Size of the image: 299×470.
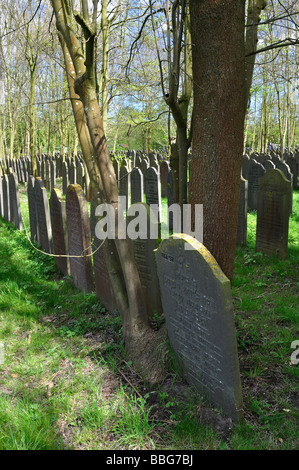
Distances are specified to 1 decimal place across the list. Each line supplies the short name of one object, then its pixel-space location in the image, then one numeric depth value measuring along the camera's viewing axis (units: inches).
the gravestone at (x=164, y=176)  477.9
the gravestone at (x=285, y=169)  345.1
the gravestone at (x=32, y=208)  275.2
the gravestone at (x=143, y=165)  515.5
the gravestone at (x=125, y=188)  371.7
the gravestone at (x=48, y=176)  585.6
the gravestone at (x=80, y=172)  507.5
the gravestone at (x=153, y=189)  315.9
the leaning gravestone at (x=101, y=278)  162.6
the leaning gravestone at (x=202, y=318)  87.2
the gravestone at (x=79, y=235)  180.9
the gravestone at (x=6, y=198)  362.6
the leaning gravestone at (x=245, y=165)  462.4
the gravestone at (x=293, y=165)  471.5
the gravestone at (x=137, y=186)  343.9
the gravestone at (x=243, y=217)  246.5
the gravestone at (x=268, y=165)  389.9
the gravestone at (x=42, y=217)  243.9
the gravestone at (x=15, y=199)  322.2
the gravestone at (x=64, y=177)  526.9
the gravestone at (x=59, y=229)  208.8
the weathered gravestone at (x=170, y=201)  302.8
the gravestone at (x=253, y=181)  327.8
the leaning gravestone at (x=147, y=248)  137.6
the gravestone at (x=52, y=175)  582.7
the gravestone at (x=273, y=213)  220.5
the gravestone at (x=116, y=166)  503.2
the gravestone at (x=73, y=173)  517.3
